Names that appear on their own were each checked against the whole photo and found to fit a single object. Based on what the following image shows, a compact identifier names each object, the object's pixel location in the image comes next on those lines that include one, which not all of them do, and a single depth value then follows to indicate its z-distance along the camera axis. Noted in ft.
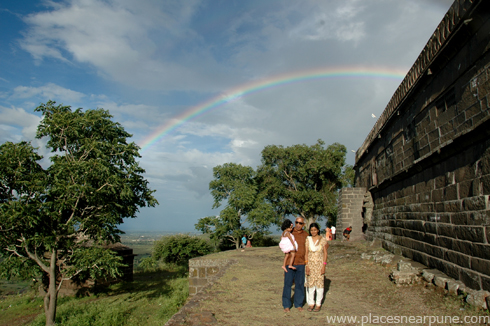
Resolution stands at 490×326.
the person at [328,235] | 64.01
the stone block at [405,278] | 21.90
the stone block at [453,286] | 18.16
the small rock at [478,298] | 15.28
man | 16.75
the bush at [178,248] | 106.32
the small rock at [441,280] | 19.41
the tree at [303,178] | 115.14
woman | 16.75
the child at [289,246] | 16.60
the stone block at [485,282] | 16.26
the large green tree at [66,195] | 40.78
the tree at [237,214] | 111.86
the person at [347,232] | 56.24
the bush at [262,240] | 122.07
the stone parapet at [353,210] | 57.62
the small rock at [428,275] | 20.89
